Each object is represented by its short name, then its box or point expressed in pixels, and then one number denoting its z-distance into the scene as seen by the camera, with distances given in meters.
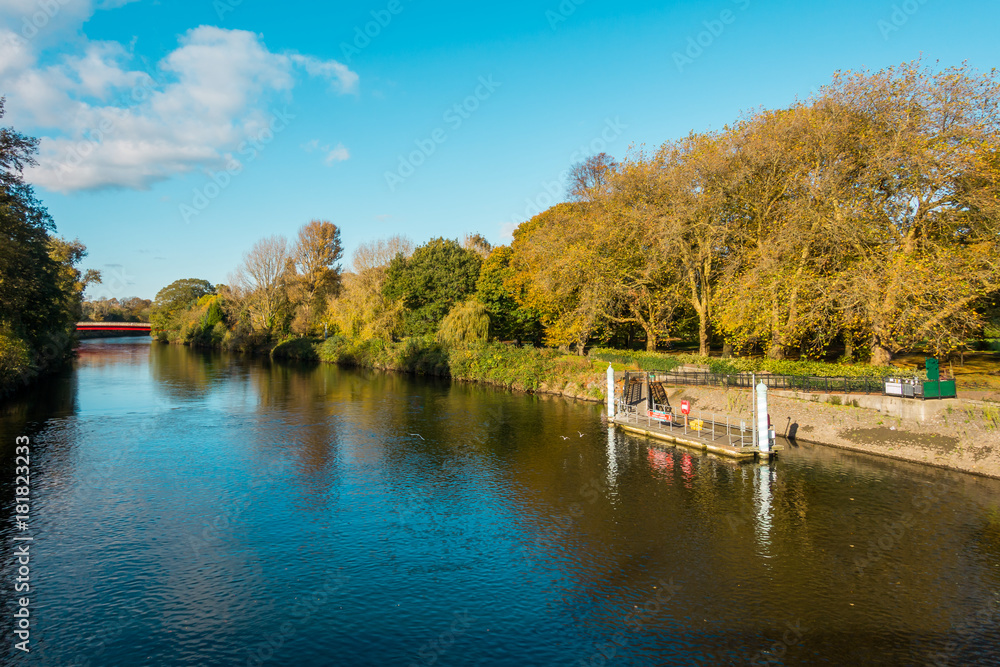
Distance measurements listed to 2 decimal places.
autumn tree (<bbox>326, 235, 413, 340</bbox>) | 70.25
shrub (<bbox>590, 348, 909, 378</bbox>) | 31.48
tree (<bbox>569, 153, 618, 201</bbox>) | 70.19
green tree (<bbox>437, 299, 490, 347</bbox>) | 59.69
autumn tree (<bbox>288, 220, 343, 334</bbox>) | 92.69
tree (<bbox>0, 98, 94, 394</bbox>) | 35.34
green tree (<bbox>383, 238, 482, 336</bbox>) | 68.25
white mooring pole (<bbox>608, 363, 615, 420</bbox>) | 35.12
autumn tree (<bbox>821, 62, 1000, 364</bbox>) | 28.03
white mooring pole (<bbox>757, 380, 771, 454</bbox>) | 26.53
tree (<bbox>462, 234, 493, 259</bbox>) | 105.57
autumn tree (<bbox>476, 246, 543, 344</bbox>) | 61.91
